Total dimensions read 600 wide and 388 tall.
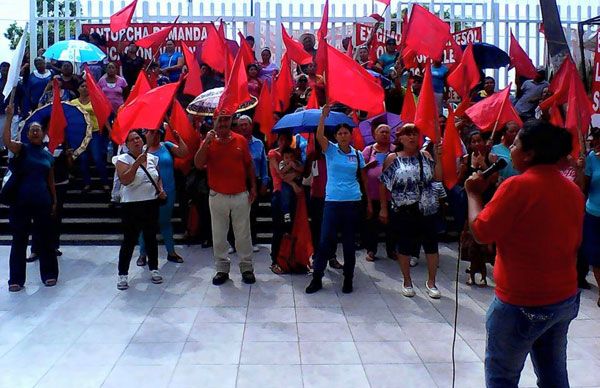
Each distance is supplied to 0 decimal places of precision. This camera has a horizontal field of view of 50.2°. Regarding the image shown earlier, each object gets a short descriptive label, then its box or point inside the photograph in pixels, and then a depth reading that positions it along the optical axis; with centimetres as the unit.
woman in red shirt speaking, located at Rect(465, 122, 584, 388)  289
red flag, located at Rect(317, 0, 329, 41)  688
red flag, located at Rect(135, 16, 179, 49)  1066
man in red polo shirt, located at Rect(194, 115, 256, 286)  705
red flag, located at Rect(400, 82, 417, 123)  823
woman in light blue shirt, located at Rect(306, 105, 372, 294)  673
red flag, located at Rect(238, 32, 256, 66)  1063
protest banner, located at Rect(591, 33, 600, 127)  795
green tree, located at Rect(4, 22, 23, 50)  4060
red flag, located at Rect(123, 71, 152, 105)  805
